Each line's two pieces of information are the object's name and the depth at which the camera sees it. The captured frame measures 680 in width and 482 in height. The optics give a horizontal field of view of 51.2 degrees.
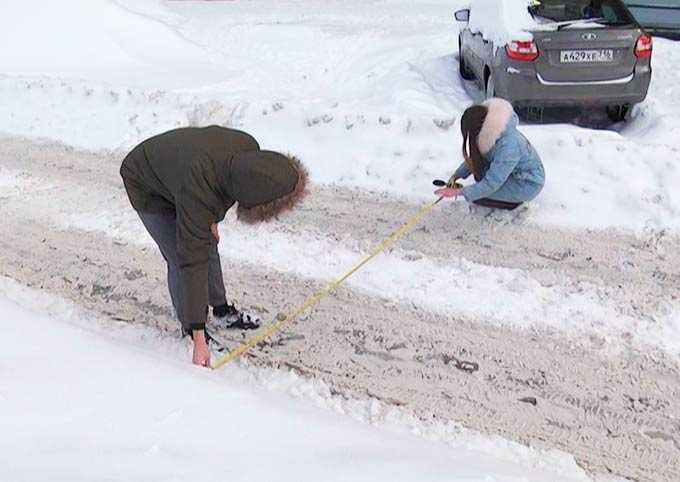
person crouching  4.70
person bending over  2.90
